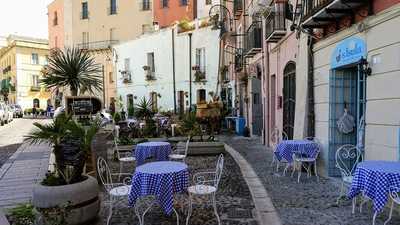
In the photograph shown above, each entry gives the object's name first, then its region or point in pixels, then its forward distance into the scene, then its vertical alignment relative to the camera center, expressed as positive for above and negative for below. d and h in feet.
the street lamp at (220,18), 78.98 +17.74
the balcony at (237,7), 66.75 +16.23
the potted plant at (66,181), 17.19 -3.41
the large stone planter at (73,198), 17.15 -3.94
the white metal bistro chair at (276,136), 39.93 -3.26
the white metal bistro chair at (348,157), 24.18 -3.34
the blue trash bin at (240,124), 62.74 -3.10
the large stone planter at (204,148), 40.27 -4.29
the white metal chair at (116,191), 18.54 -3.99
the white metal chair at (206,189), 18.43 -3.96
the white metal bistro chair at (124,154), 29.37 -4.57
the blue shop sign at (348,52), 23.29 +3.10
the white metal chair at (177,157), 30.30 -3.86
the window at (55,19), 166.48 +35.09
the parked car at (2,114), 97.25 -1.93
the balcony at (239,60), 66.24 +7.31
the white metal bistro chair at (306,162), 27.14 -4.08
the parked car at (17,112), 151.50 -2.25
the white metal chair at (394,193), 16.20 -3.60
